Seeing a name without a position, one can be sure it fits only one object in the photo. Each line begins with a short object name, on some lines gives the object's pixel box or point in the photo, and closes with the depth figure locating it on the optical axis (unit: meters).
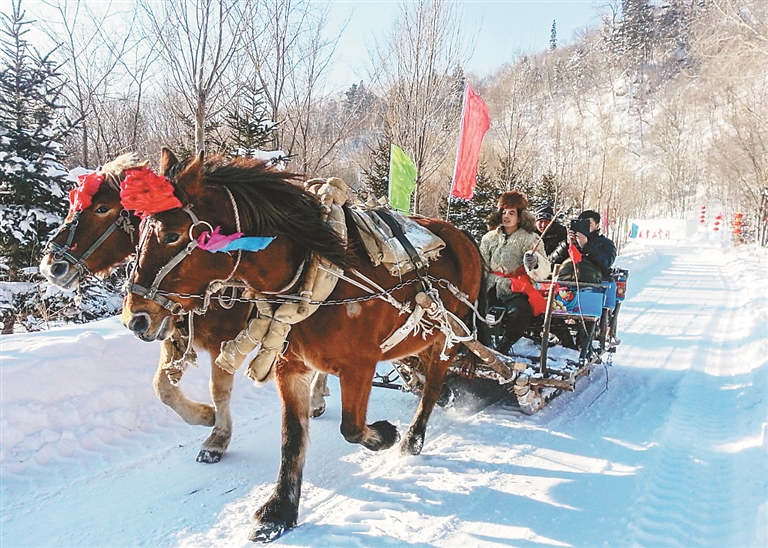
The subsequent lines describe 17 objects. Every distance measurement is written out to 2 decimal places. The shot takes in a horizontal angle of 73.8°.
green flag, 7.97
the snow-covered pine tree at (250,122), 11.74
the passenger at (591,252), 5.69
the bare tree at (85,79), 10.30
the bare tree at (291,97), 10.34
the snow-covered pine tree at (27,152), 7.89
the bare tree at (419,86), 10.88
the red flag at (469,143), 7.96
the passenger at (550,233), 6.22
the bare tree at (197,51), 7.34
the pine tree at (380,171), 15.52
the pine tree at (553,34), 94.88
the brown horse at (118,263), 3.39
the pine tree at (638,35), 64.75
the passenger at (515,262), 5.15
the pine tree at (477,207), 17.91
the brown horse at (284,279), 2.50
